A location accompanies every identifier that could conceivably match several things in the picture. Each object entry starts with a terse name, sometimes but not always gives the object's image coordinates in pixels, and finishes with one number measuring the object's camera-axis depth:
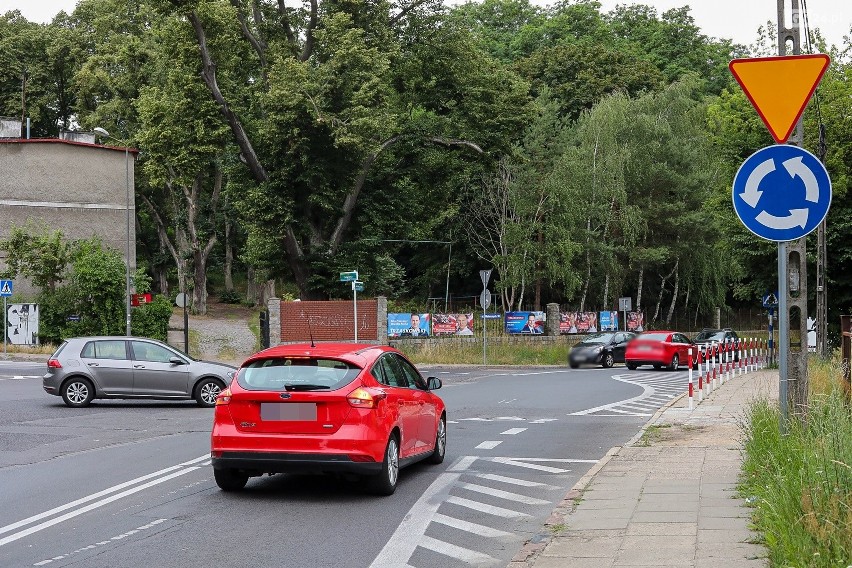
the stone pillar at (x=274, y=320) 43.53
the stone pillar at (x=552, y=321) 51.09
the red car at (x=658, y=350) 37.10
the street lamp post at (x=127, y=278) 40.73
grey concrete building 51.47
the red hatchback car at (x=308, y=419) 10.06
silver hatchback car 21.06
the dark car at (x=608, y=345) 40.24
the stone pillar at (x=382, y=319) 43.59
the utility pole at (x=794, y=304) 9.25
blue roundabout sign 8.35
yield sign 8.55
